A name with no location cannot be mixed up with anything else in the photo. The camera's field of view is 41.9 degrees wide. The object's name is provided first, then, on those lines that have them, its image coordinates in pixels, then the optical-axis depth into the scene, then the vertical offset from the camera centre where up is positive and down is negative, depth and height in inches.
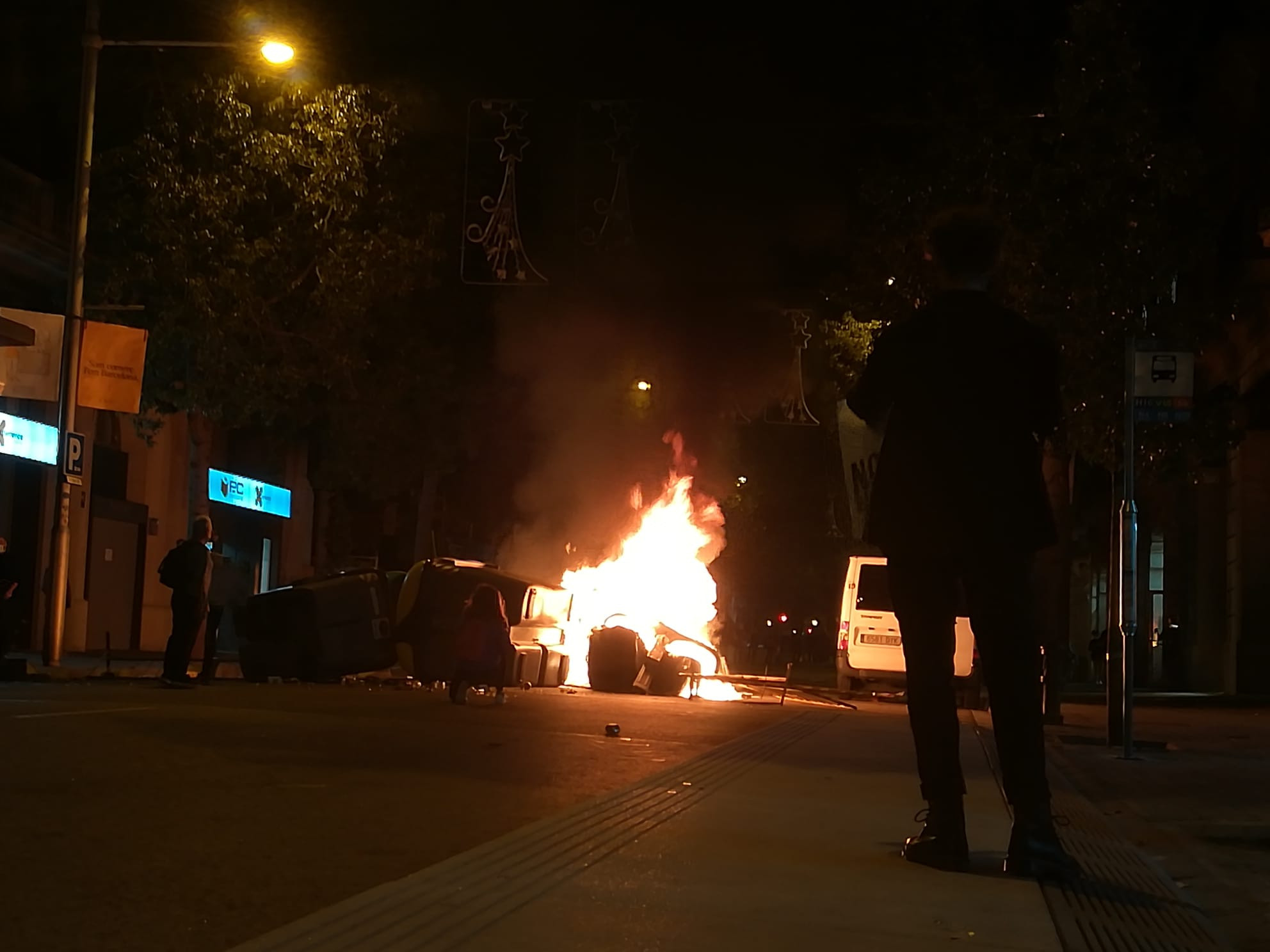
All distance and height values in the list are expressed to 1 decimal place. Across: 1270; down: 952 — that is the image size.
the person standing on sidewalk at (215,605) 767.7 +7.6
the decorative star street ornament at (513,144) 708.7 +207.1
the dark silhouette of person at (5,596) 711.1 +7.3
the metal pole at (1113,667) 611.2 -5.1
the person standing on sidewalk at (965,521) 206.8 +15.6
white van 978.7 +7.0
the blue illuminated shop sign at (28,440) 1002.7 +107.2
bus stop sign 535.8 +86.5
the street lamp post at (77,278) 752.3 +155.7
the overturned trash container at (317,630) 817.5 -3.0
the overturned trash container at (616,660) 909.2 -14.2
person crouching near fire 675.4 -10.7
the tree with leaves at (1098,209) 673.6 +183.6
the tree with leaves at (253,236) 848.9 +202.7
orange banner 778.8 +118.2
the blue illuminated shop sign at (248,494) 1379.2 +111.3
